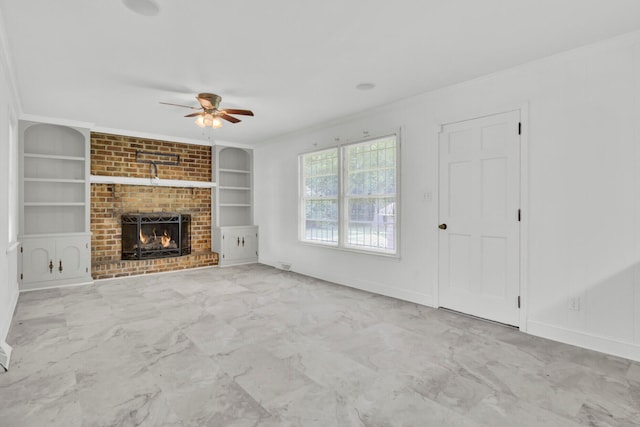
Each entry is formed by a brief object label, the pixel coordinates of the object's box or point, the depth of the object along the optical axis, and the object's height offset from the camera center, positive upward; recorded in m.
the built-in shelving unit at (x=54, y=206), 4.91 +0.10
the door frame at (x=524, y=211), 3.22 +0.00
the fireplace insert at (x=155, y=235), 5.98 -0.40
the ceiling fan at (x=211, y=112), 3.90 +1.15
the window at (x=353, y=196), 4.56 +0.24
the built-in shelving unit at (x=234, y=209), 6.78 +0.07
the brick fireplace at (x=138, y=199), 5.72 +0.24
